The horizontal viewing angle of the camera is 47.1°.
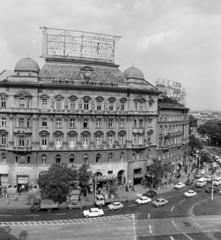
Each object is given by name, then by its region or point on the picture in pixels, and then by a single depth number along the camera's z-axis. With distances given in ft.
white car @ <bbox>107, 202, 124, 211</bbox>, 149.28
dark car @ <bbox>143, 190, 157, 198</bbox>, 180.04
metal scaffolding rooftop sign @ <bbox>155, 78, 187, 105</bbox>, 319.06
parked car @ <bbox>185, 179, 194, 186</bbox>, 212.52
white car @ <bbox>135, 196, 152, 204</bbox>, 161.22
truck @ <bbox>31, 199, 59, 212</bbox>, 145.69
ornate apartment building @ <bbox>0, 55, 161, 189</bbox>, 183.42
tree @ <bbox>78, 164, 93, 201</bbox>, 169.48
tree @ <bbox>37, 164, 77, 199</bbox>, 147.74
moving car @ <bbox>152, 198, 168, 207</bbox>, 156.43
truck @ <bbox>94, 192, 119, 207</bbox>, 156.07
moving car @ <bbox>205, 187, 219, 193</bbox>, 189.55
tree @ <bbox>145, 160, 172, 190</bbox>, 193.06
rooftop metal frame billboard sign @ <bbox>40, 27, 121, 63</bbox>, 208.44
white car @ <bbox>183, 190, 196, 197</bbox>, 178.50
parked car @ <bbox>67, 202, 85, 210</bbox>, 150.82
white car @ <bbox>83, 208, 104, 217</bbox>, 137.59
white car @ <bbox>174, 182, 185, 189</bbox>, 201.38
